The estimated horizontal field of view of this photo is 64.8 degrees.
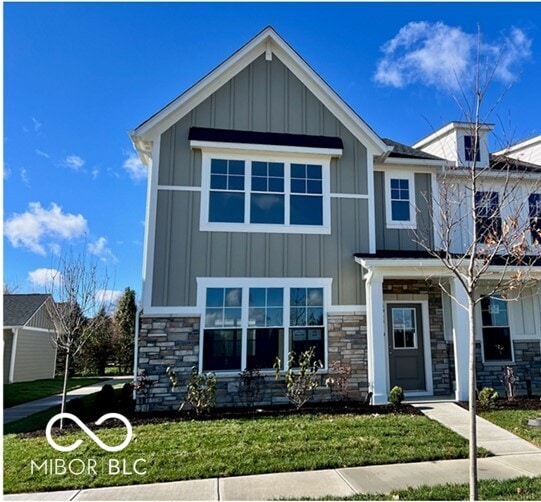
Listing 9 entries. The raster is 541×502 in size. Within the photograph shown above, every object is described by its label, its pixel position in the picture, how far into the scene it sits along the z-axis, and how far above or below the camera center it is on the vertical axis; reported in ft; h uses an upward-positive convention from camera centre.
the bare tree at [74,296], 29.50 +2.33
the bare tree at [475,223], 13.87 +7.86
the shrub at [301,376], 28.37 -3.12
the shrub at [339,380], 30.58 -3.45
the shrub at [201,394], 26.73 -4.04
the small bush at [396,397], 28.04 -4.22
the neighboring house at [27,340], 65.72 -2.05
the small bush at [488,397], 27.94 -4.18
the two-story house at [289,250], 30.40 +5.94
